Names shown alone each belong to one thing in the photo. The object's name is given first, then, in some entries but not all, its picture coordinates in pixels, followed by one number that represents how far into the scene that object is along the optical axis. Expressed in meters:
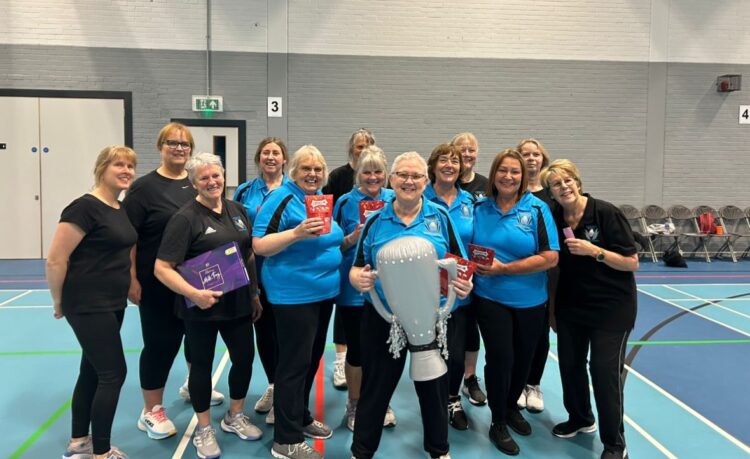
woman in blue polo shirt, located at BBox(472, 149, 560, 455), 3.13
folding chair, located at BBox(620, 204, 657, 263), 10.28
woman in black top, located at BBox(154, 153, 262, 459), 2.86
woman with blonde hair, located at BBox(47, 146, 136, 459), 2.72
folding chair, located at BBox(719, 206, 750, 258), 10.62
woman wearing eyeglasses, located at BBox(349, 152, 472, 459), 2.71
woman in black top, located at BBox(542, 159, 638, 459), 3.03
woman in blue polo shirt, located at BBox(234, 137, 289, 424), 3.64
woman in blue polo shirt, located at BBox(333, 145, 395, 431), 3.28
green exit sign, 9.80
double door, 9.70
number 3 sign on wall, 10.02
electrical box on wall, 10.29
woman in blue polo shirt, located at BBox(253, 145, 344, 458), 2.96
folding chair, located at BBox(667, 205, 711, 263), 10.48
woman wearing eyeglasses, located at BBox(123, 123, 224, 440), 3.20
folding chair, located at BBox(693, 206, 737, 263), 10.40
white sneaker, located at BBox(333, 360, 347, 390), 4.32
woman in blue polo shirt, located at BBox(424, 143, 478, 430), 3.34
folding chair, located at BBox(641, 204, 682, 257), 10.17
